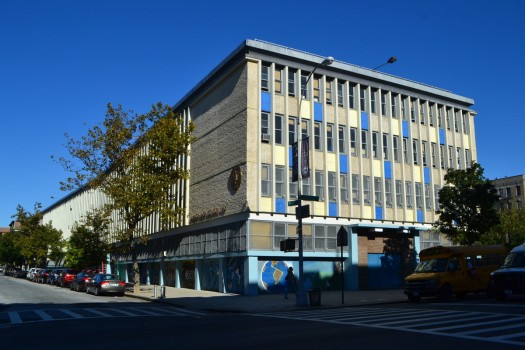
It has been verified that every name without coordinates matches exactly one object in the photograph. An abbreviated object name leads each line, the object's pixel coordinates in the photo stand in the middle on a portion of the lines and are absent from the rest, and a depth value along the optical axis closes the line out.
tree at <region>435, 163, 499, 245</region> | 30.69
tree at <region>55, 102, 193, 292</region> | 34.00
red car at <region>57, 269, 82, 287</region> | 43.62
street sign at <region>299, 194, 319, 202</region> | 23.31
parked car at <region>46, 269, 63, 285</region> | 48.67
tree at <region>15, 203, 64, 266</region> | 75.00
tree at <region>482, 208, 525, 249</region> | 46.41
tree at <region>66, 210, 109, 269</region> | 44.50
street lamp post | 22.31
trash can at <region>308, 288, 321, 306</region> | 22.17
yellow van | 22.61
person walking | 28.17
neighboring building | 88.44
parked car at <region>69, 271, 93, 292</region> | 36.63
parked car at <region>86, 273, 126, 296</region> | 32.44
